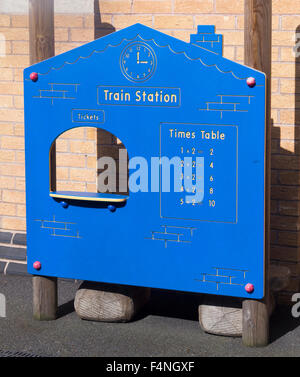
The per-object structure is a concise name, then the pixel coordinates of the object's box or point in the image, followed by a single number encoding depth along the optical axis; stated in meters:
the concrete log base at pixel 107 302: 5.11
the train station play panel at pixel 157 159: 4.55
